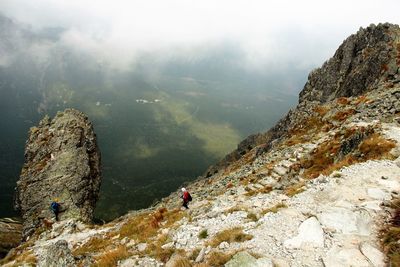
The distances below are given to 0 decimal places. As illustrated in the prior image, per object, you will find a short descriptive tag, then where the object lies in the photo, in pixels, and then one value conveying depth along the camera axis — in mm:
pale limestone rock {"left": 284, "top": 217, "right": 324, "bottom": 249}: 14750
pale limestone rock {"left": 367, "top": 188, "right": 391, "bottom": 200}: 17683
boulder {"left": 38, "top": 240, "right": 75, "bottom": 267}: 20156
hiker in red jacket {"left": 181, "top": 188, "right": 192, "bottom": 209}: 29211
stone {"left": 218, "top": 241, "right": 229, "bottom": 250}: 16094
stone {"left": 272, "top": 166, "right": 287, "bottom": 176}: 33269
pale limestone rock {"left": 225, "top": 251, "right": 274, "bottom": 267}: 13672
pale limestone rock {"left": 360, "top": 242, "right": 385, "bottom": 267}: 12773
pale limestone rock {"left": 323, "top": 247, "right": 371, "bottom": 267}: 12992
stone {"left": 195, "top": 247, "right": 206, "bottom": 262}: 15406
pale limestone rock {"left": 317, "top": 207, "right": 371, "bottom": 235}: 15281
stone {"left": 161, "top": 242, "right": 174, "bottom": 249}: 18666
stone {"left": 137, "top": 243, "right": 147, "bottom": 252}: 19984
